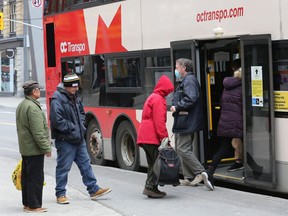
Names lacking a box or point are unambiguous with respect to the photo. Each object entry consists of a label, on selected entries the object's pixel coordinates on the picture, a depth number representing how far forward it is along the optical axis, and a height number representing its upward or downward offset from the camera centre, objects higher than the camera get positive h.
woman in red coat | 14.04 -0.89
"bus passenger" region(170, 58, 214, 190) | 15.09 -0.80
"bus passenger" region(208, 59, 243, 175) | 14.76 -0.80
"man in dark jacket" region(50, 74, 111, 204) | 13.53 -0.90
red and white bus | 13.57 +0.02
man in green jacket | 12.86 -0.97
